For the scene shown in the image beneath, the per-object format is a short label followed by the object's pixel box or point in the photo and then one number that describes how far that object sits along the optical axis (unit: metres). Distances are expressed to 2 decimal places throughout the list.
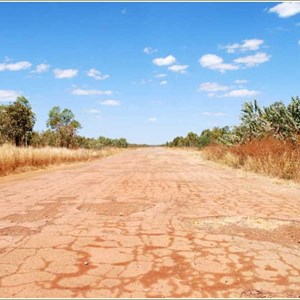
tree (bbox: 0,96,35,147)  31.02
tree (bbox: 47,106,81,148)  40.72
